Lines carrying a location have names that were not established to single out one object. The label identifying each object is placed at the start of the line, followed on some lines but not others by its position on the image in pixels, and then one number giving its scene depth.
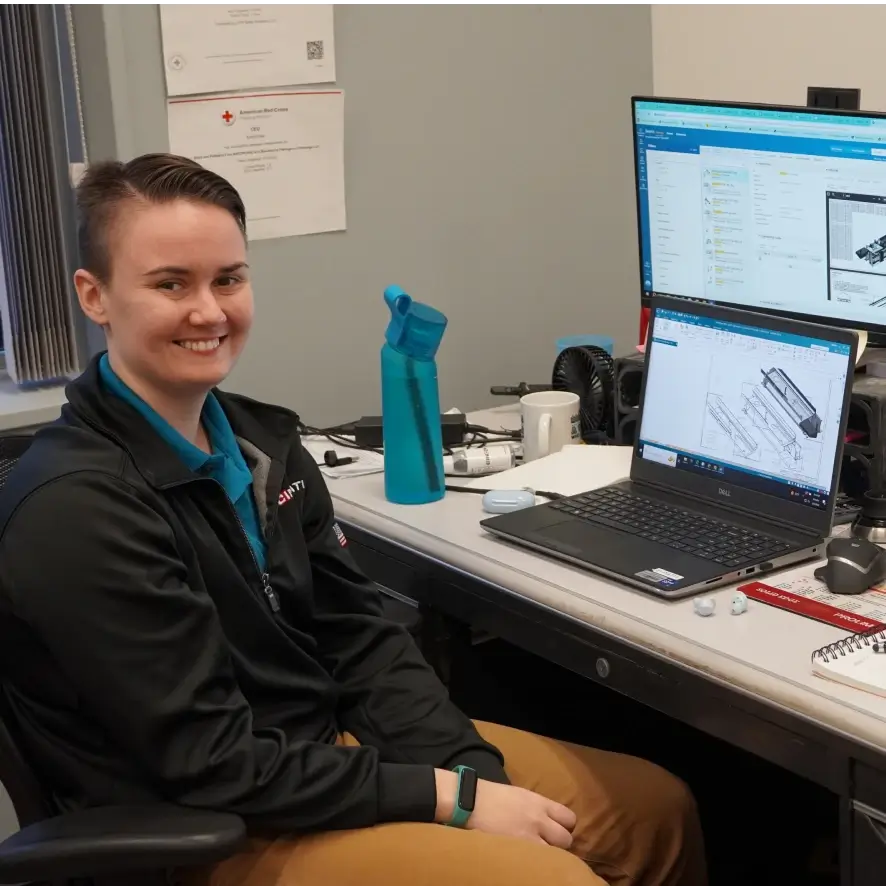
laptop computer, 1.50
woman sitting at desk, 1.21
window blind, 1.93
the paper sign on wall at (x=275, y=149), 2.01
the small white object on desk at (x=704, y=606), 1.38
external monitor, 1.69
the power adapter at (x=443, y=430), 2.06
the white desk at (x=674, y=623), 1.20
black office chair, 1.10
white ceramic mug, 1.93
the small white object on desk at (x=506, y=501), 1.71
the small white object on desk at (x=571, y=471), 1.80
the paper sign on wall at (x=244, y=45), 1.96
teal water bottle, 1.74
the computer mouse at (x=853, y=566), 1.41
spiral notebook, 1.20
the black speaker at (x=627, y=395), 1.93
